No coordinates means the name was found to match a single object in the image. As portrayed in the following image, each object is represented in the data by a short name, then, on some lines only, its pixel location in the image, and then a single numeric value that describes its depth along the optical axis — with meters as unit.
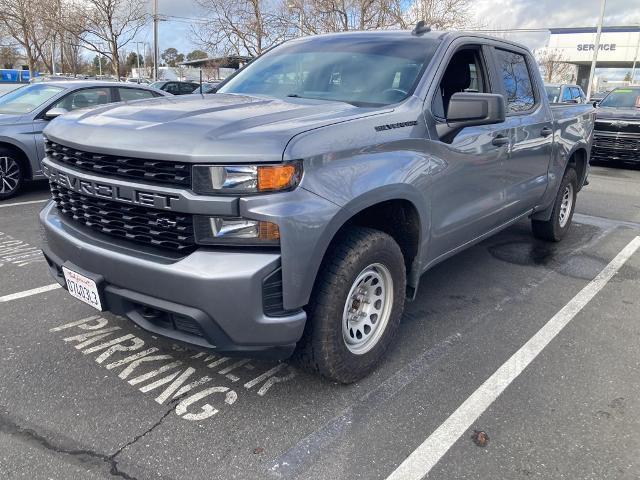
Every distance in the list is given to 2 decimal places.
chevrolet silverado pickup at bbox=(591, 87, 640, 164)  11.84
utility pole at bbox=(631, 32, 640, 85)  49.82
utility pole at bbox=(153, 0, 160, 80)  30.47
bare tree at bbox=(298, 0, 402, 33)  18.39
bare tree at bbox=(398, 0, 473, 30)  19.14
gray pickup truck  2.29
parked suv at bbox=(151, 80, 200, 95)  17.41
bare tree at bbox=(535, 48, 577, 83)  41.67
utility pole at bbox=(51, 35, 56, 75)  25.52
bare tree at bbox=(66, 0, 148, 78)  19.52
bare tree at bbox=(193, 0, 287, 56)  19.48
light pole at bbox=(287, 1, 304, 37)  18.83
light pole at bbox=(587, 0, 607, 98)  25.89
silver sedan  7.03
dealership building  50.47
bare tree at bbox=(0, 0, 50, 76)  22.74
